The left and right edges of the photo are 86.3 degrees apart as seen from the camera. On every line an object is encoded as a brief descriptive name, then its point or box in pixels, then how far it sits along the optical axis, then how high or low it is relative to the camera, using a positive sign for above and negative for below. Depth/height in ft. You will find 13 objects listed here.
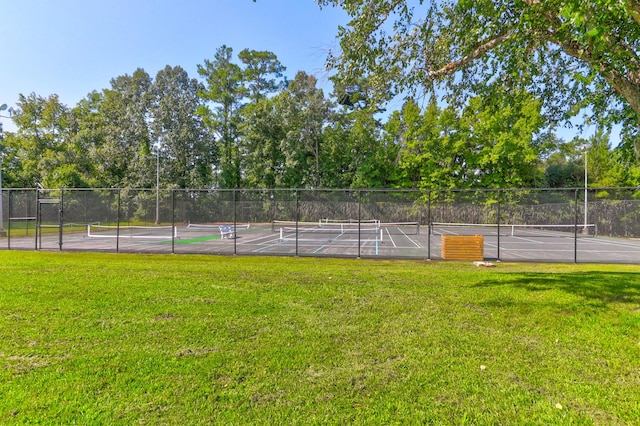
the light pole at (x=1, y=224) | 68.41 -3.07
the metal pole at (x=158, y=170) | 136.08 +16.12
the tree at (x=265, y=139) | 144.36 +31.10
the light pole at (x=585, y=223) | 77.38 -2.44
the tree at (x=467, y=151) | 129.39 +24.77
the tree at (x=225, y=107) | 154.81 +51.38
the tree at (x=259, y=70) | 173.06 +72.85
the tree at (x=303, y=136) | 140.56 +31.77
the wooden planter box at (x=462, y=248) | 41.68 -4.17
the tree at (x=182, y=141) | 150.61 +31.41
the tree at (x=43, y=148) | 120.88 +25.22
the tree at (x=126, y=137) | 147.13 +33.34
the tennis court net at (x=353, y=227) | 60.34 -3.08
